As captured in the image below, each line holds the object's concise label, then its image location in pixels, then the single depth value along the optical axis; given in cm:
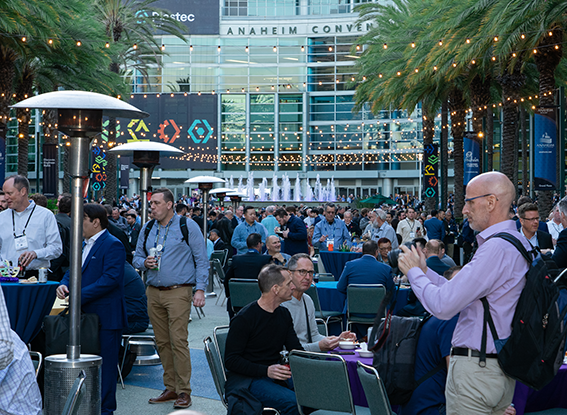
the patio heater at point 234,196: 2633
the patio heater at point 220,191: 2284
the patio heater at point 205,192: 1449
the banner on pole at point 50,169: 2536
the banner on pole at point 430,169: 2722
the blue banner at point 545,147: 1609
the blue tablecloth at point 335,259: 1389
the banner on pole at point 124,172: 4768
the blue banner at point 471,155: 2314
